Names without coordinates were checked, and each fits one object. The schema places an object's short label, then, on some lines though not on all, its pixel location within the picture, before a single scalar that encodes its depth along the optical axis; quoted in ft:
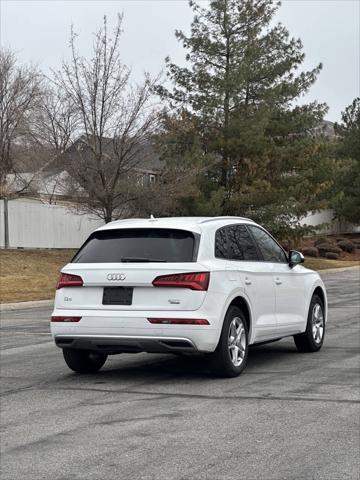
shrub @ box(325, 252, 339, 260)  154.51
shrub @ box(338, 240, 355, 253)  168.04
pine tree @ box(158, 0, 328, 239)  113.91
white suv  26.37
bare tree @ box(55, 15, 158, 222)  94.94
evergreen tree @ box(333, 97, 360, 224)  182.70
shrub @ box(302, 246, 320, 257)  150.10
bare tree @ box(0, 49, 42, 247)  107.45
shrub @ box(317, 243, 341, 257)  158.61
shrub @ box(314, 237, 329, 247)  171.42
